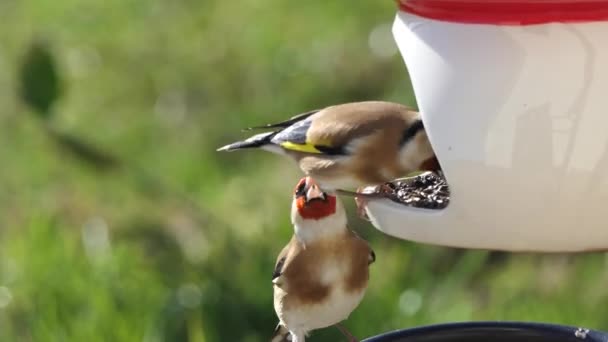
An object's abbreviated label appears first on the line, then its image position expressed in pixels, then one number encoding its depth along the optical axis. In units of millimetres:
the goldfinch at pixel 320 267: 5297
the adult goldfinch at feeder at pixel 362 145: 4867
